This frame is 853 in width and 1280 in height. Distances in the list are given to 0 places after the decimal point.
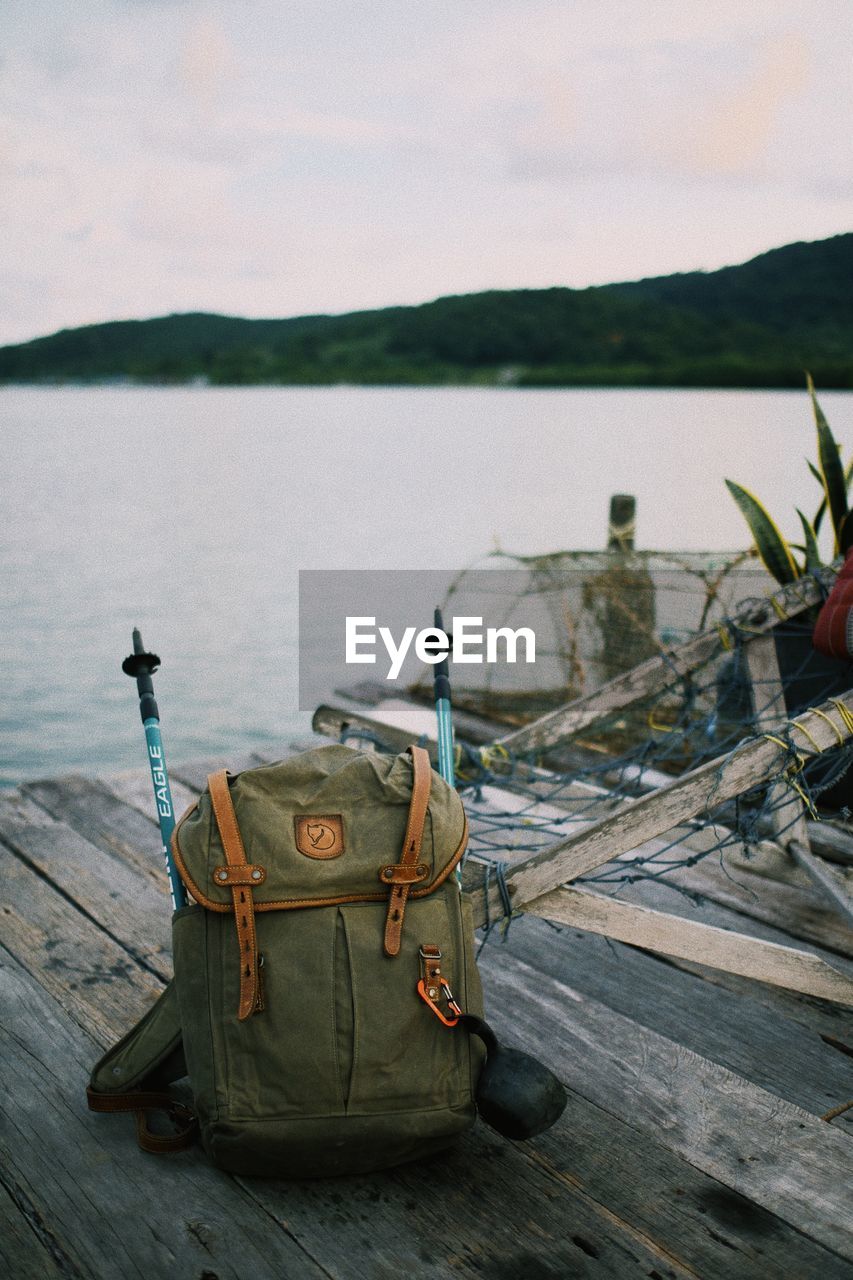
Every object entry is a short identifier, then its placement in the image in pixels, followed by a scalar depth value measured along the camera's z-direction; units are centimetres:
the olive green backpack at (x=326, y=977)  197
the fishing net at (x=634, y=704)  355
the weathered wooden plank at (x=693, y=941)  248
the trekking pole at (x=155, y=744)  217
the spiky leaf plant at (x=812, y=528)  449
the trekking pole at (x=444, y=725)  260
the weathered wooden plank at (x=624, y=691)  409
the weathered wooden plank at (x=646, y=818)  244
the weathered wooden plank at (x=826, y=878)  289
